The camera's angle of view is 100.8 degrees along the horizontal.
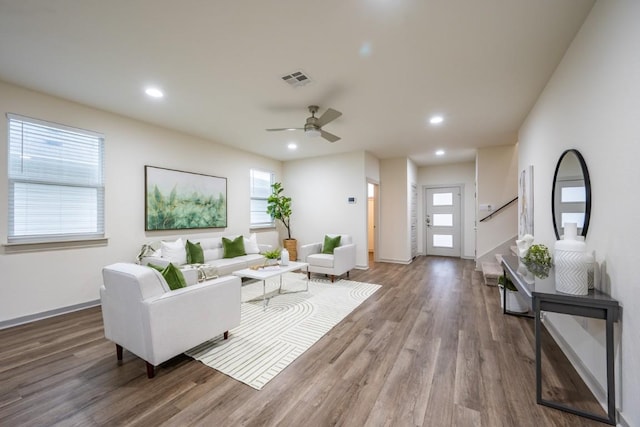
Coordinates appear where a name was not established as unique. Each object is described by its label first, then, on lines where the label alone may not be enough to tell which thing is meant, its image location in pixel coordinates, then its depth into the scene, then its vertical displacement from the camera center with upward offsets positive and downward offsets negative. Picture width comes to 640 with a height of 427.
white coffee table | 3.57 -0.82
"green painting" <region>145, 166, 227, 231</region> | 4.37 +0.26
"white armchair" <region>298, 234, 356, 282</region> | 4.83 -0.85
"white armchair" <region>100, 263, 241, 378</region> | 2.02 -0.81
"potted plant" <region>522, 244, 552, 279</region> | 2.24 -0.41
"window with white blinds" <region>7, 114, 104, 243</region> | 3.12 +0.42
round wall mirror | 2.03 +0.16
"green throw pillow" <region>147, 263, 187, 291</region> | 2.31 -0.55
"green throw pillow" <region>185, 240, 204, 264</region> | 4.45 -0.68
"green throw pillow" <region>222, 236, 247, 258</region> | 5.07 -0.66
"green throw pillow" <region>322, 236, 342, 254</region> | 5.30 -0.62
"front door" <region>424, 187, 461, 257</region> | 7.63 -0.22
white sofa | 3.92 -0.72
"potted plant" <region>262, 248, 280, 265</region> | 4.08 -0.66
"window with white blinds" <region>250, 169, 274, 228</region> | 6.41 +0.42
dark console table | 1.58 -0.62
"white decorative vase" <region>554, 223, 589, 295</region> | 1.74 -0.37
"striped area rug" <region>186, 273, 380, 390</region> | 2.26 -1.28
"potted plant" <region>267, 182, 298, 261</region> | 6.49 +0.11
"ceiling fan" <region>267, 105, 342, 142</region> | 3.44 +1.21
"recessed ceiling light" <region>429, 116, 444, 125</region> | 4.07 +1.47
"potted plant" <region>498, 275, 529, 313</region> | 3.35 -1.11
